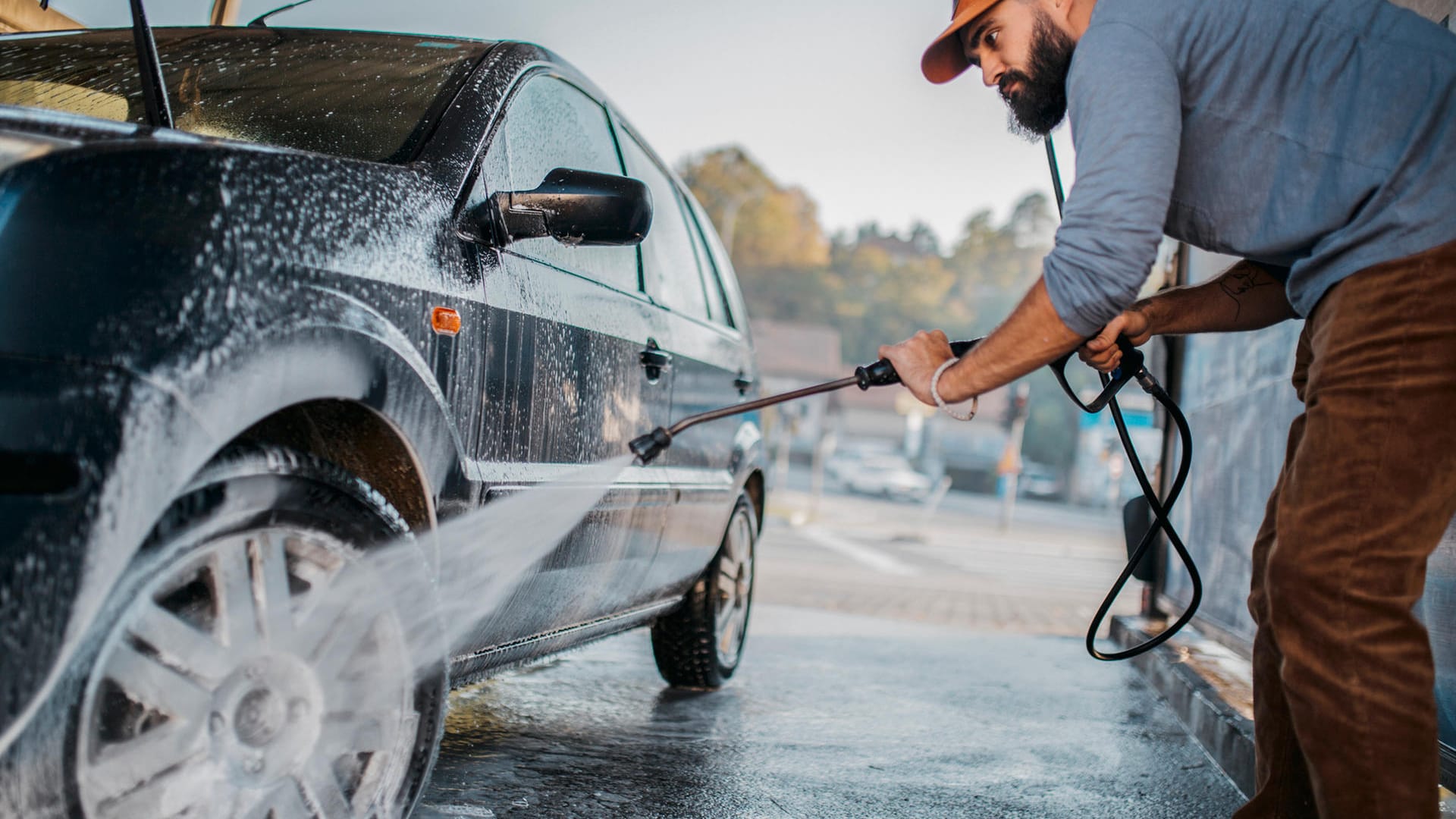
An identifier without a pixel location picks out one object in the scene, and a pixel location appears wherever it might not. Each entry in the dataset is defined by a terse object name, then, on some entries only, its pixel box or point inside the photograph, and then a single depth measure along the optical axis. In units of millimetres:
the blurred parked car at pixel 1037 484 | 62125
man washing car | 2000
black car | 1554
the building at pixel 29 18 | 3511
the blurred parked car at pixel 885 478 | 44594
